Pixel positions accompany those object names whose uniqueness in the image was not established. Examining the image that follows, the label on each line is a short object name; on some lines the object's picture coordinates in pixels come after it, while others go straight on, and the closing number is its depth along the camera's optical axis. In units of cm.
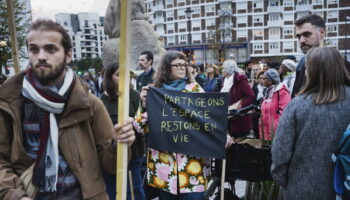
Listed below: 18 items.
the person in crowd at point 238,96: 579
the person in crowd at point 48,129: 186
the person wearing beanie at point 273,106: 369
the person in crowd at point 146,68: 584
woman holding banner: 308
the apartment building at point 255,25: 5116
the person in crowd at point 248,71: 1839
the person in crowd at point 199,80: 953
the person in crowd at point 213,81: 781
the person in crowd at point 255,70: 846
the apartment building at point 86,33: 11906
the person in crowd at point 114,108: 391
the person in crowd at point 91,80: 1251
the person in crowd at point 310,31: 328
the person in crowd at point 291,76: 370
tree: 933
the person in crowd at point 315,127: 230
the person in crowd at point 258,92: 746
